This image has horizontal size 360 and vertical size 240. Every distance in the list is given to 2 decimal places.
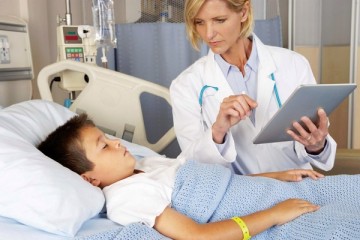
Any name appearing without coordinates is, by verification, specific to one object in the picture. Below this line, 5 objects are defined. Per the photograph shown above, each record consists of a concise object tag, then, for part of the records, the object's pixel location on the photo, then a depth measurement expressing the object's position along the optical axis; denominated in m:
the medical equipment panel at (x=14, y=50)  2.09
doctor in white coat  1.58
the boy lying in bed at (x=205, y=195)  1.08
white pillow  1.05
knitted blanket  1.04
